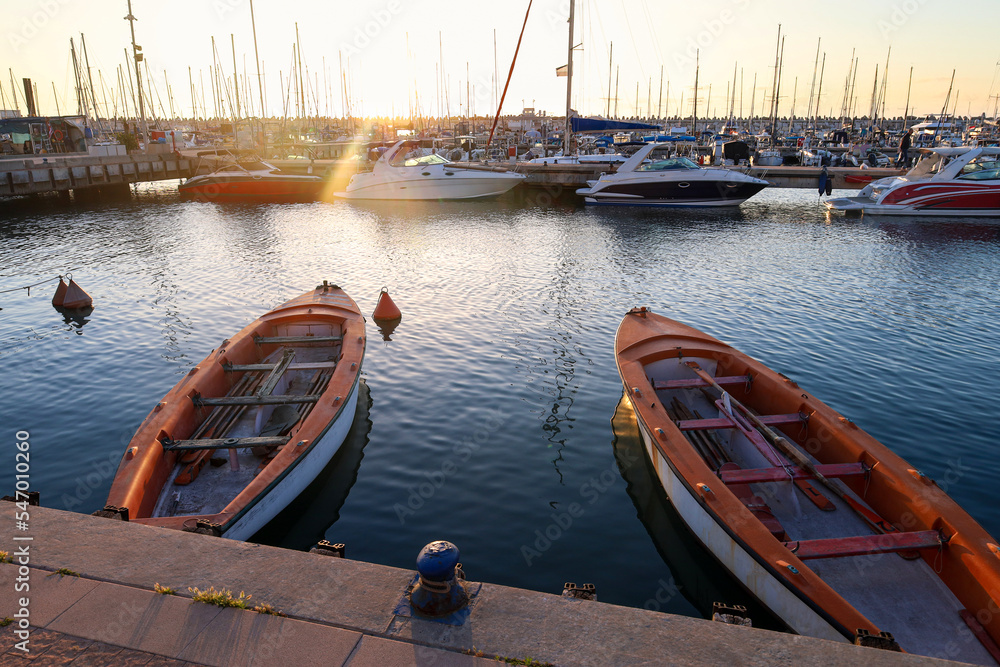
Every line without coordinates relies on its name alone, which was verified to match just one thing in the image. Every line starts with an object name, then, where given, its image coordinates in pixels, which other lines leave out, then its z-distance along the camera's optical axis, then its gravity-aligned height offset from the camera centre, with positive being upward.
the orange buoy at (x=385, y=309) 13.75 -3.08
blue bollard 3.73 -2.58
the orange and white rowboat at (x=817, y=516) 4.45 -3.13
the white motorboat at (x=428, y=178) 34.28 -0.16
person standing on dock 38.56 +1.13
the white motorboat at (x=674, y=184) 30.69 -0.59
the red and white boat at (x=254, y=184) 37.56 -0.35
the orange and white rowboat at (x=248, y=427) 5.80 -2.98
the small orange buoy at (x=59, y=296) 14.52 -2.82
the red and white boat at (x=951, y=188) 26.36 -0.82
